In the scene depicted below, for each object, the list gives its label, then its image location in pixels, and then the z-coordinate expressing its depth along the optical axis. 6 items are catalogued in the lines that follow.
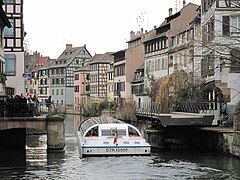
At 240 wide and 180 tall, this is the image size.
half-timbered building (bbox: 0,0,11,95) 40.94
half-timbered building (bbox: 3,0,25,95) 54.22
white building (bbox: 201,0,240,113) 42.91
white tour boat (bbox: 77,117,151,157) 34.25
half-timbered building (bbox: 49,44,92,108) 127.25
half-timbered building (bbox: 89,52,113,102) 113.88
